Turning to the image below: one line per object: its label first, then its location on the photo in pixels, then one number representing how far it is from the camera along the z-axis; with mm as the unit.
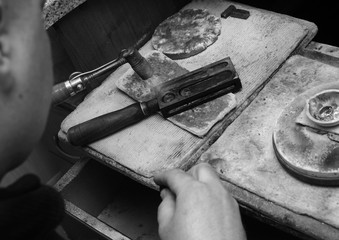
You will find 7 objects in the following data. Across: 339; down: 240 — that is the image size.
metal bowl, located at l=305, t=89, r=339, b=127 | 1025
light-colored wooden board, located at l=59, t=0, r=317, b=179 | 1145
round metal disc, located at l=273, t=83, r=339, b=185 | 952
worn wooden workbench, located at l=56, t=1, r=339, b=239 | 947
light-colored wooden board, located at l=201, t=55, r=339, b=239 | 933
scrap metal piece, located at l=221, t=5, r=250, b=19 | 1429
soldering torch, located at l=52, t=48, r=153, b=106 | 1262
